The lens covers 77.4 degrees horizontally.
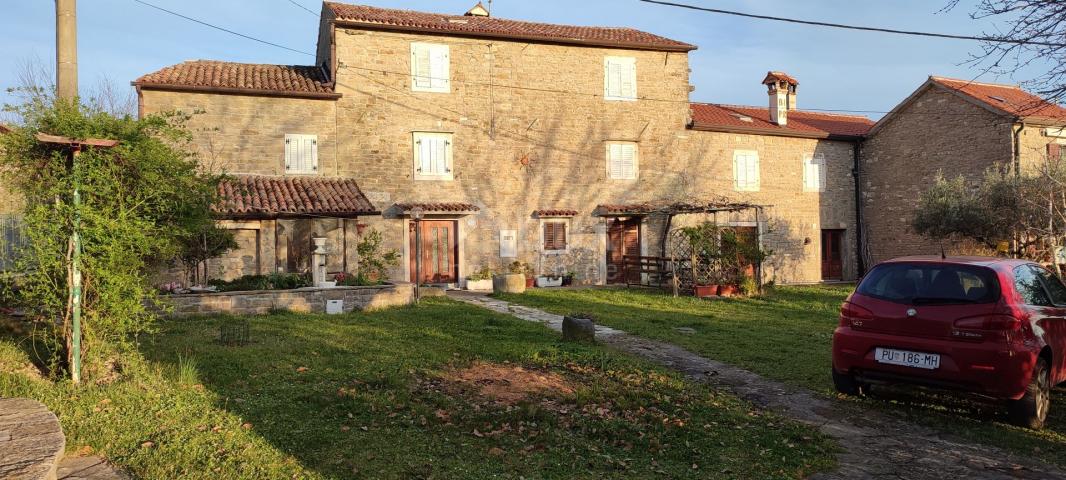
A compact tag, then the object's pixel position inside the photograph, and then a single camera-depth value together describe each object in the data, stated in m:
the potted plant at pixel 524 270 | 18.52
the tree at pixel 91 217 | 5.67
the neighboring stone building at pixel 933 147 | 18.17
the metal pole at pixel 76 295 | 5.66
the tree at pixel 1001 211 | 14.87
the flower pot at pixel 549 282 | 18.75
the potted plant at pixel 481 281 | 17.80
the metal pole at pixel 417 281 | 14.06
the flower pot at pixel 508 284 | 16.64
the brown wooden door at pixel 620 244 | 19.98
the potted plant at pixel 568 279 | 19.04
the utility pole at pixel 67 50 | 7.05
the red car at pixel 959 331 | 5.21
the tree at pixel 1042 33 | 5.23
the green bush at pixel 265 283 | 12.19
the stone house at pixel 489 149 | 16.33
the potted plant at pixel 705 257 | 16.00
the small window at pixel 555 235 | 19.16
